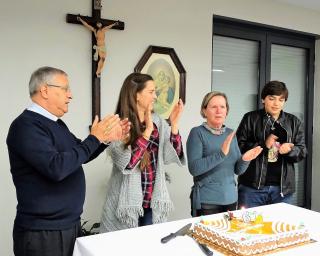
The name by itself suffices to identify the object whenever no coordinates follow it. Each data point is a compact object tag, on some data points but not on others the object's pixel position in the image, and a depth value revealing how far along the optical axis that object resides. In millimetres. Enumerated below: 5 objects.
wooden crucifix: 2613
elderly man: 1458
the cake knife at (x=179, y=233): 1411
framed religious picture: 2979
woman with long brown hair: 1851
